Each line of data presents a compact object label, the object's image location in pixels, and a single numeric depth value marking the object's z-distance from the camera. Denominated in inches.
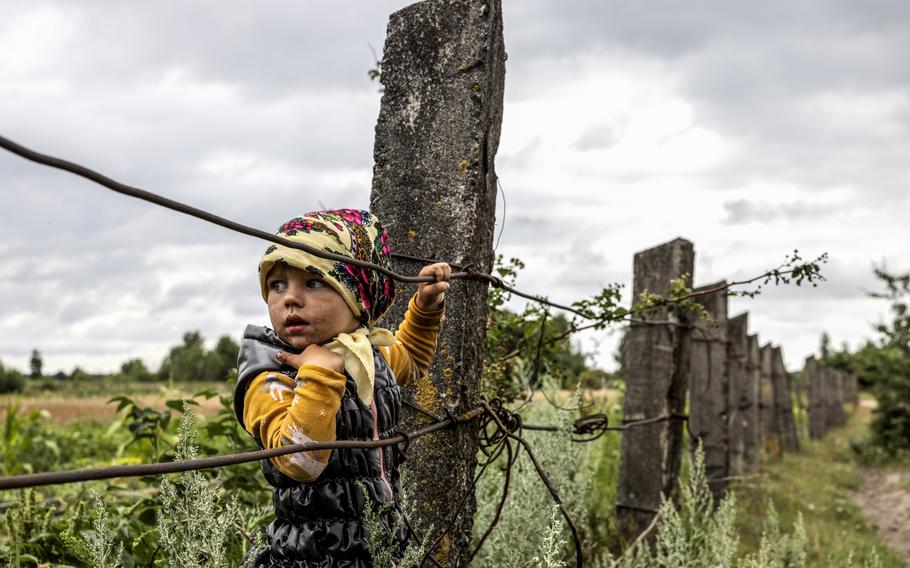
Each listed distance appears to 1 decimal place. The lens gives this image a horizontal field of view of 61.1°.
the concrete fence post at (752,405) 416.2
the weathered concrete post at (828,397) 842.8
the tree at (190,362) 1934.1
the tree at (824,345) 2908.5
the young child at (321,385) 68.6
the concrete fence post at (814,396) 784.3
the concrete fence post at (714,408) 257.6
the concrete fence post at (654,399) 173.3
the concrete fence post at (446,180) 95.1
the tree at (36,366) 1675.4
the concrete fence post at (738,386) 330.6
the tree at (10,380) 1416.1
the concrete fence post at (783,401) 582.9
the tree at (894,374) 668.7
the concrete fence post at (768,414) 520.3
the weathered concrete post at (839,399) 989.2
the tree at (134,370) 1326.3
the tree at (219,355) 1544.0
